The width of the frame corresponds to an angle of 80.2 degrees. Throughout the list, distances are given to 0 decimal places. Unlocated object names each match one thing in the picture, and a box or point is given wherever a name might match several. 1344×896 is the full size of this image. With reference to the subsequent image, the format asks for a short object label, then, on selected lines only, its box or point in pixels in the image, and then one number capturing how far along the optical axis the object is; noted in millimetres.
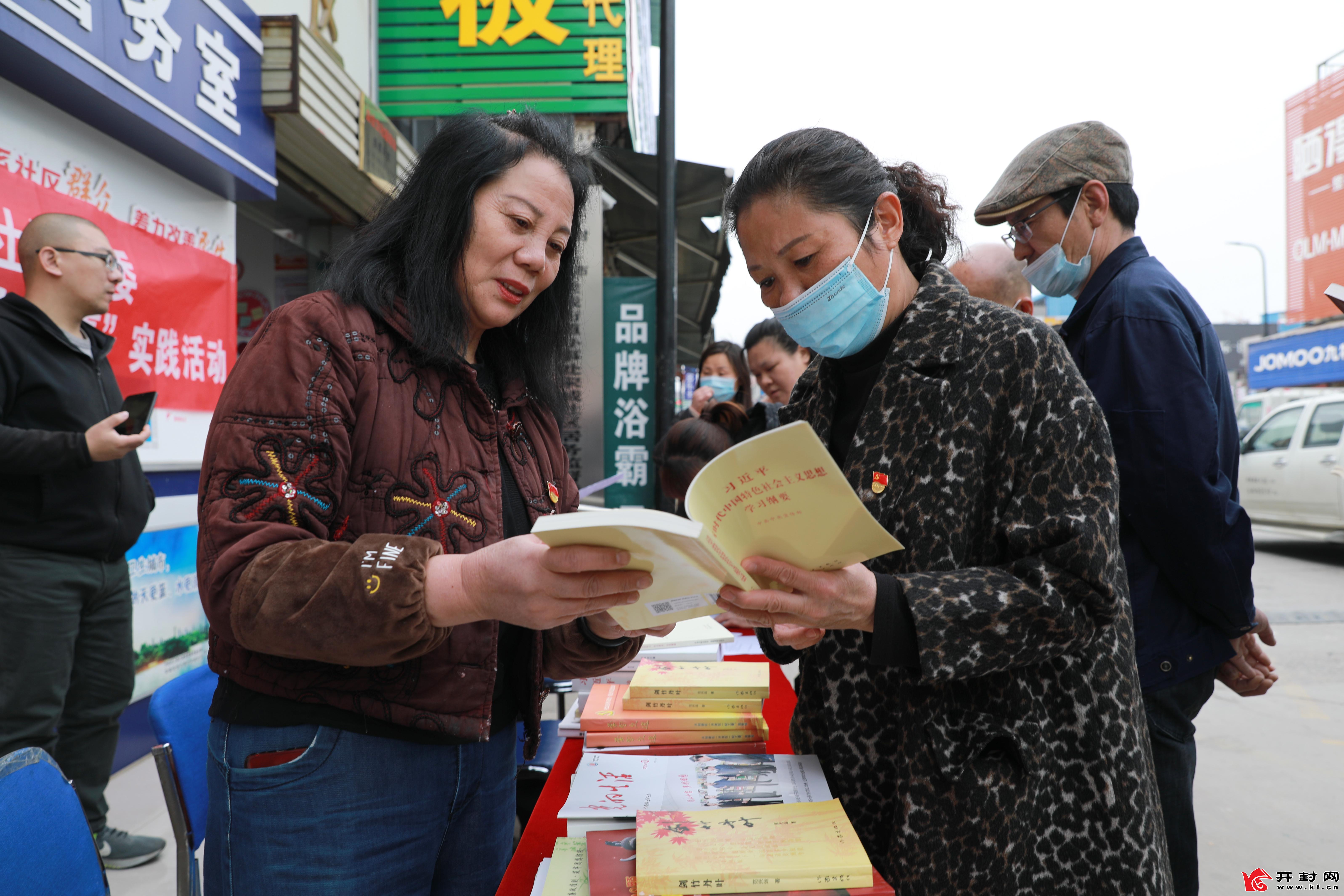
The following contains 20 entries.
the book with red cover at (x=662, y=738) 1530
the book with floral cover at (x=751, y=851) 940
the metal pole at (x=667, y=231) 4598
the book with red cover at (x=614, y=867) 949
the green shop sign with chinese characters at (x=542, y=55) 5617
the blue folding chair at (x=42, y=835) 1018
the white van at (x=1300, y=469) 8445
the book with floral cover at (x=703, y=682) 1564
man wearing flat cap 1640
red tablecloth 1139
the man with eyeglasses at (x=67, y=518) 2443
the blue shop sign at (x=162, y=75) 2691
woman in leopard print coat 1062
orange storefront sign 15047
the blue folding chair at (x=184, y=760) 1535
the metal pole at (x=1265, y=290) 24734
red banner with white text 3020
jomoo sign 15977
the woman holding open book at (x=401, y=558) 947
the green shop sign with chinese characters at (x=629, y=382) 5754
